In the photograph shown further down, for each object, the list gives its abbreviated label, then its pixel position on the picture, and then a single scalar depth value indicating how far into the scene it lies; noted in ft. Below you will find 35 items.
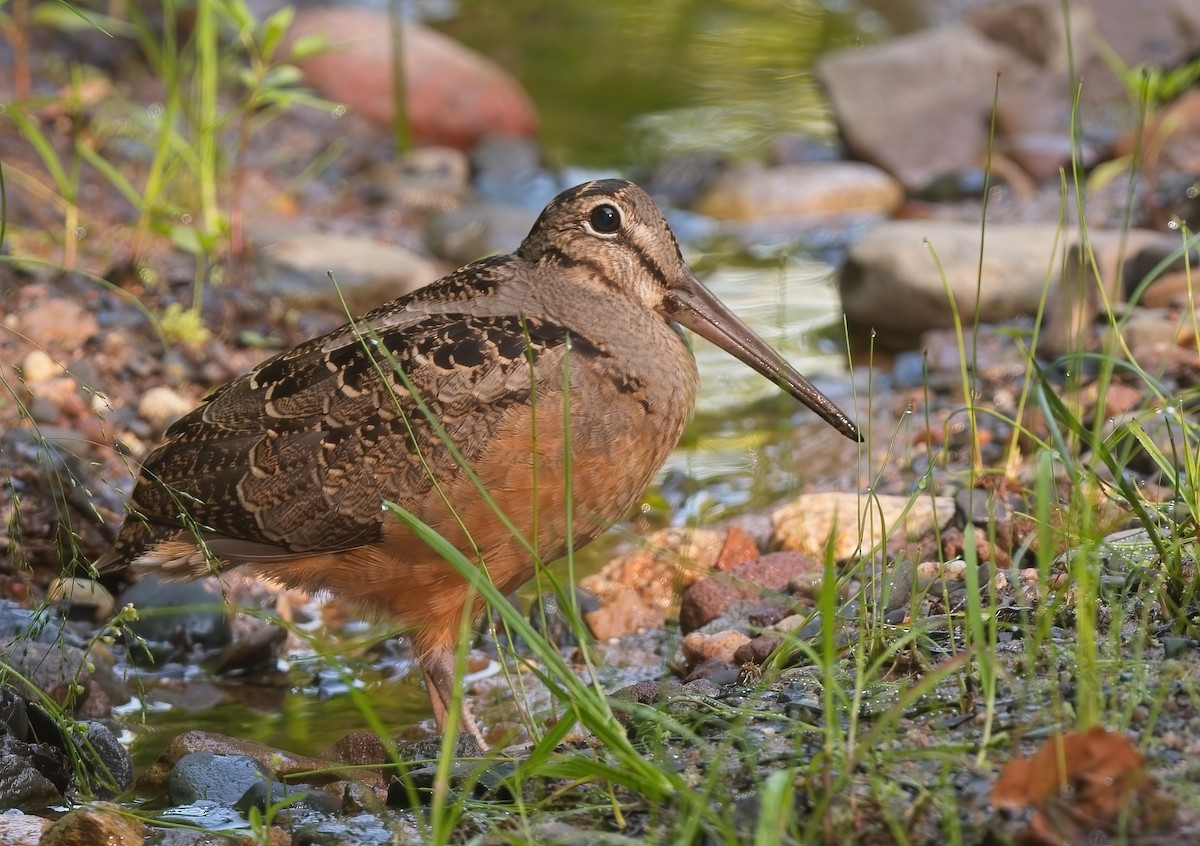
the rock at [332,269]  45.65
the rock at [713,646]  26.91
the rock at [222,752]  24.63
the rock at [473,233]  53.98
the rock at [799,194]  58.59
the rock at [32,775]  23.03
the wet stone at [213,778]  23.31
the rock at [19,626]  27.53
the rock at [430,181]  57.98
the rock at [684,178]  60.44
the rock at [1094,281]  38.96
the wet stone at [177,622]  31.60
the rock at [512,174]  60.49
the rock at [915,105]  61.93
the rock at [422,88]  64.85
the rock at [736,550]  32.17
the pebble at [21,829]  21.20
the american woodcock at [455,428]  24.98
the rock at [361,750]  25.23
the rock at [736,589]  29.89
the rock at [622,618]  31.17
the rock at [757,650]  25.02
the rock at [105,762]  23.93
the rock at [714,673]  24.31
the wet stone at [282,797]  22.41
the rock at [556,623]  30.68
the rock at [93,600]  31.94
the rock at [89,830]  20.42
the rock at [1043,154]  57.77
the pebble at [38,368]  37.60
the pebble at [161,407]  38.27
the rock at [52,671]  26.03
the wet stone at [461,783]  20.29
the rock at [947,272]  44.42
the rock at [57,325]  39.27
